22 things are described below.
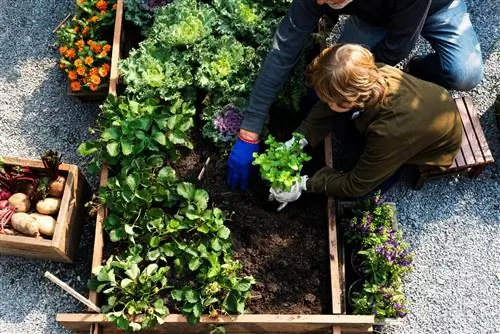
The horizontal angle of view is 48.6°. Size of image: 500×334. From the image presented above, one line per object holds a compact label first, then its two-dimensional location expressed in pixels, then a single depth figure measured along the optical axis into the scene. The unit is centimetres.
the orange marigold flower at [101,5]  338
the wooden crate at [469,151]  316
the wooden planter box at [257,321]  266
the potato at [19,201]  297
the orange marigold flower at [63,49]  336
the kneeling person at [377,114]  233
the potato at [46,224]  291
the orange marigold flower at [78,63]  330
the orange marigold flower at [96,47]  333
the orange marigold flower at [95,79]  328
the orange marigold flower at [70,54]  334
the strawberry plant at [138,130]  285
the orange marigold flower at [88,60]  330
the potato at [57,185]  295
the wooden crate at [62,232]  283
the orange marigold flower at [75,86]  332
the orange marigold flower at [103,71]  328
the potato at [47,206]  296
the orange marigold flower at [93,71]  329
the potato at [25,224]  285
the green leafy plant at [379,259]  279
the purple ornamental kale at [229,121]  291
